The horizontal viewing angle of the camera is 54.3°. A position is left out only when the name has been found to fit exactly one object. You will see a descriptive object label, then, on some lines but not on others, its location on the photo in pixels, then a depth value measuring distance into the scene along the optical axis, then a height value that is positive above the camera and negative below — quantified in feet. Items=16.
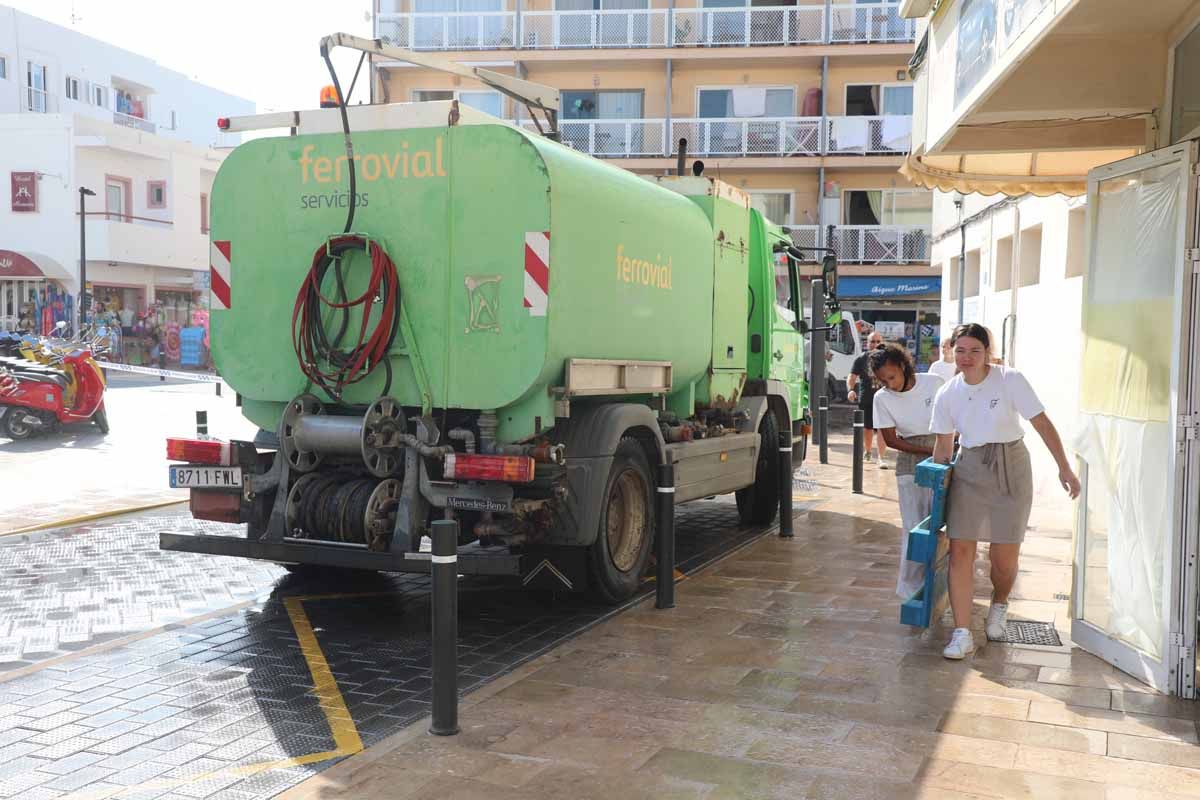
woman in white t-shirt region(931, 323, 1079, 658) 20.76 -1.78
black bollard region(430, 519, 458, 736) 16.56 -3.97
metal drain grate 22.25 -5.36
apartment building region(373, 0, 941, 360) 116.37 +26.68
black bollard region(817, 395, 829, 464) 55.31 -3.27
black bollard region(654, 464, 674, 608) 24.56 -3.92
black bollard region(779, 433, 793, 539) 34.55 -3.93
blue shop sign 116.26 +6.93
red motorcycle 55.06 -2.42
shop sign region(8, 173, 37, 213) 135.85 +17.85
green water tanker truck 22.09 +0.08
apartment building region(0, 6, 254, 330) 134.41 +19.90
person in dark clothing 51.16 -1.41
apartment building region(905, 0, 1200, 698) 18.38 +1.41
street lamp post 126.82 +9.01
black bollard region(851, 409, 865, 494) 44.42 -4.25
